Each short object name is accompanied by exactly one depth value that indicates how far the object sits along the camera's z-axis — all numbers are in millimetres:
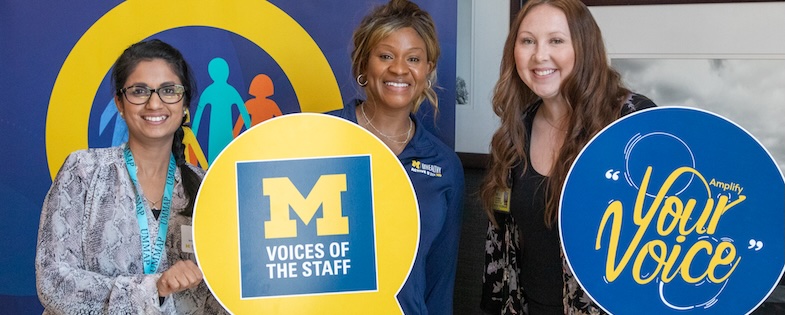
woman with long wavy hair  1782
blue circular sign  1567
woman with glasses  1641
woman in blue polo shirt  1991
